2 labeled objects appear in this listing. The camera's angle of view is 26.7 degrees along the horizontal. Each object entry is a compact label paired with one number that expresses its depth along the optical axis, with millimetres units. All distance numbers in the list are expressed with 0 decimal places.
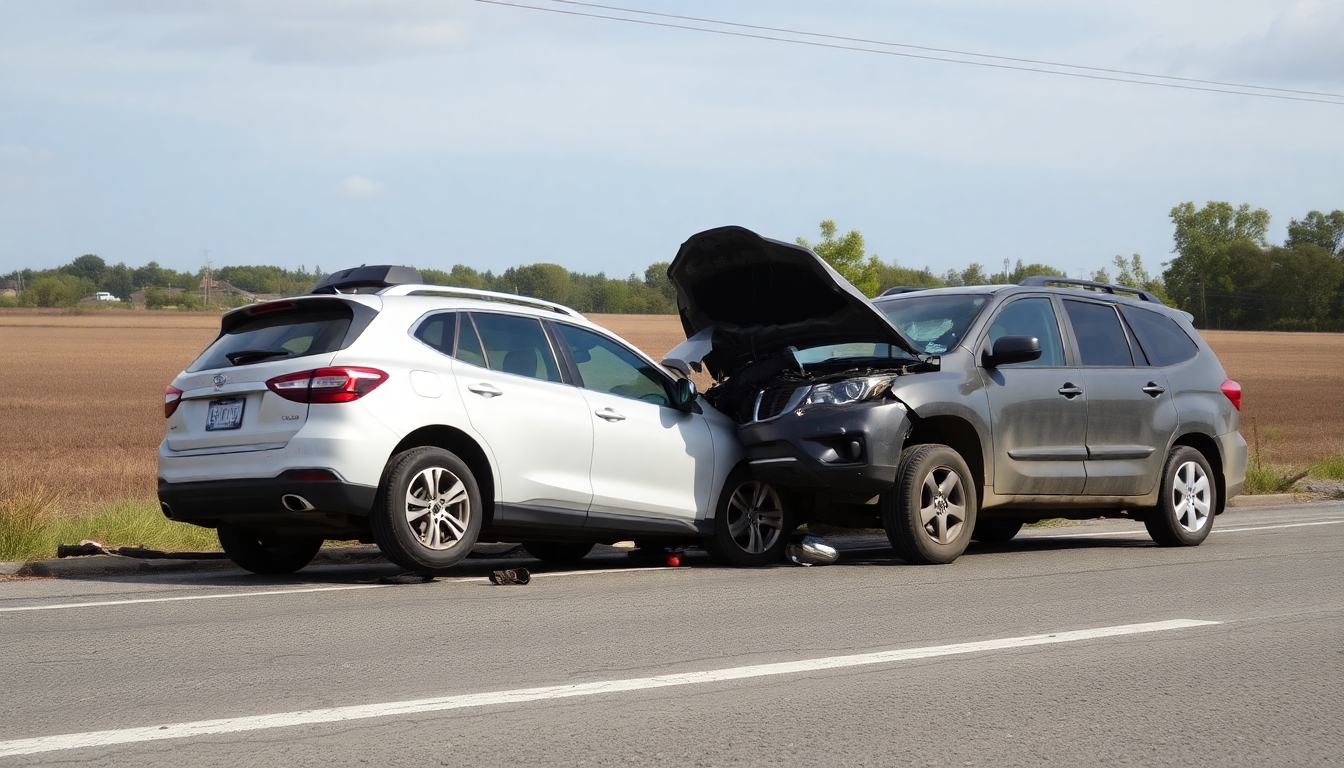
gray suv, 18750
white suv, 15758
